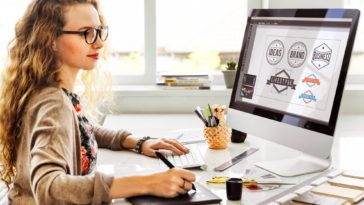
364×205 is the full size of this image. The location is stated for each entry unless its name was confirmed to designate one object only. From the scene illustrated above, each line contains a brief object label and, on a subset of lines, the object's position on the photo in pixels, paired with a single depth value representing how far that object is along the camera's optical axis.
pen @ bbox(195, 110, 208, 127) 2.13
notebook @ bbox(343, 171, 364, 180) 1.73
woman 1.42
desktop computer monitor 1.67
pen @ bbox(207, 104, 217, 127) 2.10
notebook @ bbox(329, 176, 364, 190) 1.63
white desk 1.75
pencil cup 2.08
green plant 3.01
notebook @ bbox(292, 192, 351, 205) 1.51
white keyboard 1.82
